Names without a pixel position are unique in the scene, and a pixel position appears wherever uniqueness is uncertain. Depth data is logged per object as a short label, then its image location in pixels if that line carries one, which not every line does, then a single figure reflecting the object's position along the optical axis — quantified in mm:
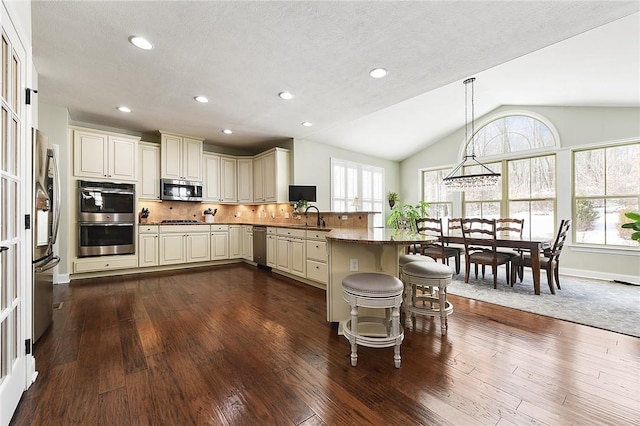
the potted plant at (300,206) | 5012
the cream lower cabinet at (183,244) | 4980
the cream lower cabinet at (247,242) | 5586
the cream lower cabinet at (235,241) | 5777
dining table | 3592
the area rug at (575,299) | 2746
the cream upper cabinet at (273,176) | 5602
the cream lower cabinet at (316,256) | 3781
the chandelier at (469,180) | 4367
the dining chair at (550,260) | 3686
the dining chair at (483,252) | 3982
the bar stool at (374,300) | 1880
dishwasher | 5141
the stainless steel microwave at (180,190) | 5171
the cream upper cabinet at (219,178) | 5796
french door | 1372
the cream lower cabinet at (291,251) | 4184
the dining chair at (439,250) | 4547
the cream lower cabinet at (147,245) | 4762
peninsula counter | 2500
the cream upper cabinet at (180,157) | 5156
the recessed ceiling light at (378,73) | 2938
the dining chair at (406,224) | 5137
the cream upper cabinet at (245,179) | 6273
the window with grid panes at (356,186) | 6512
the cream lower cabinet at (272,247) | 4839
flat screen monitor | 5465
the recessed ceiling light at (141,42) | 2355
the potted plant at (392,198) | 7680
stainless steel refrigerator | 2109
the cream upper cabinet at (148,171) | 5008
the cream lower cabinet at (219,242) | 5535
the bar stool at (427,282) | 2375
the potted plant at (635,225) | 2631
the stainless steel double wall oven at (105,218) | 4254
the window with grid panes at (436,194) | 7012
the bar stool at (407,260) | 2794
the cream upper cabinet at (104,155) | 4285
